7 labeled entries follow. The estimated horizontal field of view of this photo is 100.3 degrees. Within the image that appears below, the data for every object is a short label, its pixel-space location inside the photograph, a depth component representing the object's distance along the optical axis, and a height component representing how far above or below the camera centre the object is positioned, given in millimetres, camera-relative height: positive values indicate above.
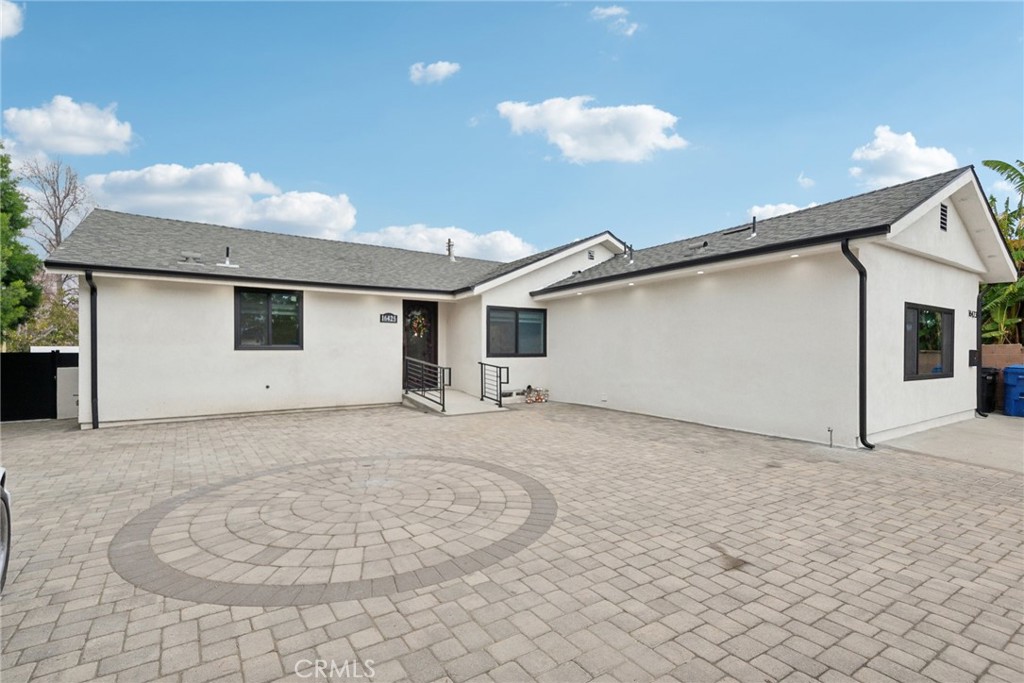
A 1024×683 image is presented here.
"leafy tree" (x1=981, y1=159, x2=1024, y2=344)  11477 +1180
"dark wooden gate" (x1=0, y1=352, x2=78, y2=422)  9242 -1060
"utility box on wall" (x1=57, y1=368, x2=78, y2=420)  9680 -1283
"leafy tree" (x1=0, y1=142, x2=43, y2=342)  11047 +1971
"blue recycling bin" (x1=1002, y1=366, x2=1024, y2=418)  9492 -1165
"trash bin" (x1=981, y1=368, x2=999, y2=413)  10250 -1162
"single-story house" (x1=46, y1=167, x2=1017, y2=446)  6996 +369
